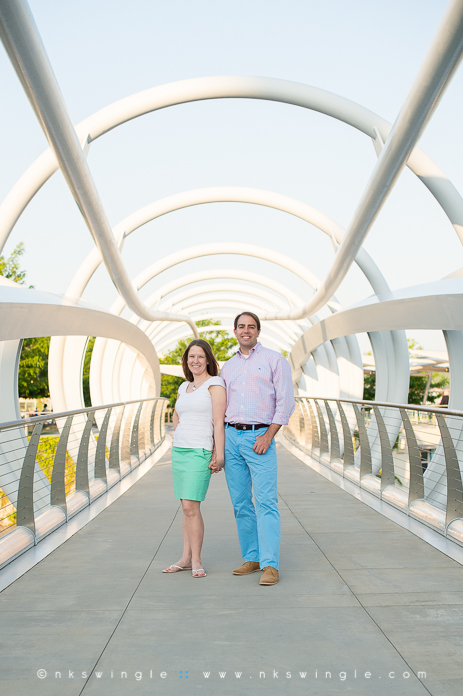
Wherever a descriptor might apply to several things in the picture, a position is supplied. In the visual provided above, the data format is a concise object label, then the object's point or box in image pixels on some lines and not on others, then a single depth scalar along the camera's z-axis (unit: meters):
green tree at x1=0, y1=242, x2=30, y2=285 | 40.28
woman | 4.52
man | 4.45
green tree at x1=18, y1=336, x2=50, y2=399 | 36.24
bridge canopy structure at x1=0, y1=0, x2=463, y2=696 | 4.38
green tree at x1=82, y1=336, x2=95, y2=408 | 63.27
